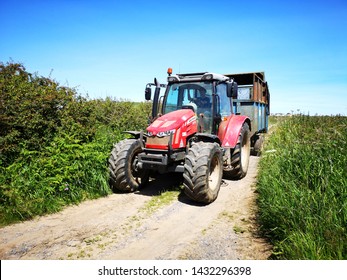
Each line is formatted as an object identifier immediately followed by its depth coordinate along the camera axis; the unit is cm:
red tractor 446
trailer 800
